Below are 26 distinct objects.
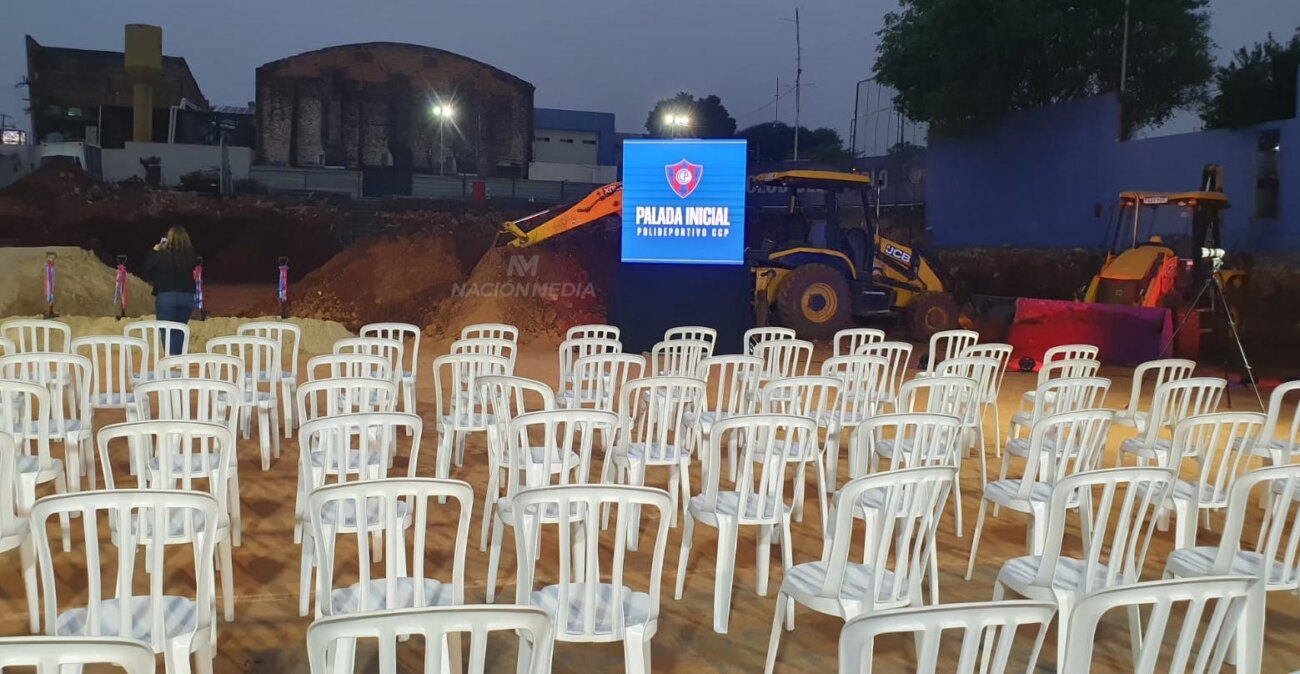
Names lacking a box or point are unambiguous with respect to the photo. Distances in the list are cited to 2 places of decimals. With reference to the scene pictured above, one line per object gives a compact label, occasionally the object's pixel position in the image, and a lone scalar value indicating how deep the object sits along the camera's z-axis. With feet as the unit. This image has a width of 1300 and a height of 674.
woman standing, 26.30
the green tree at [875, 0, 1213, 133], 57.26
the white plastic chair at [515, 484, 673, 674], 7.56
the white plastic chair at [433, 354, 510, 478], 15.58
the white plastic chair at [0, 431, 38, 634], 9.44
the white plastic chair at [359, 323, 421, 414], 18.59
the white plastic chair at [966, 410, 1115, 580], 11.63
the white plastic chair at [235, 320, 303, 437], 19.29
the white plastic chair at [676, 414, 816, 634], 10.80
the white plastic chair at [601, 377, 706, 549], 13.38
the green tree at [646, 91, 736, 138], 157.48
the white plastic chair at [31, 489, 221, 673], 6.92
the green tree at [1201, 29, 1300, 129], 49.52
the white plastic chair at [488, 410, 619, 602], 10.73
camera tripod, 26.02
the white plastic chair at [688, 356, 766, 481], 16.03
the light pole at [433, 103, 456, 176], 86.28
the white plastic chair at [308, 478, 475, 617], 7.32
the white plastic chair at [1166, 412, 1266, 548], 11.01
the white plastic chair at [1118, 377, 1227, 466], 14.74
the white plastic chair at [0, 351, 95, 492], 13.71
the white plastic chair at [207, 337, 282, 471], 17.10
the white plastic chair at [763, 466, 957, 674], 8.42
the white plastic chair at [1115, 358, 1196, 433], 16.97
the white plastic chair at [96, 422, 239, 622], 9.47
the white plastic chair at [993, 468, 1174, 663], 8.47
